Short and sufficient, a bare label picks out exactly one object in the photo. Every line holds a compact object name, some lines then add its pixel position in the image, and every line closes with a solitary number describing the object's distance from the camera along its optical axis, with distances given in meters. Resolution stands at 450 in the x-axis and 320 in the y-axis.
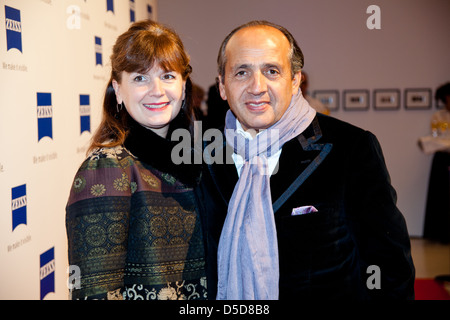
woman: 1.68
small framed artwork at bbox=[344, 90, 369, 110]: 7.11
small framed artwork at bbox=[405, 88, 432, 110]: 6.98
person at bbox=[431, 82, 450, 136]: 6.64
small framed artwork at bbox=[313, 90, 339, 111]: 7.16
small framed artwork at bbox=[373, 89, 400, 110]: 7.03
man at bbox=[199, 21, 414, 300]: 1.75
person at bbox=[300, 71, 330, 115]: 5.71
